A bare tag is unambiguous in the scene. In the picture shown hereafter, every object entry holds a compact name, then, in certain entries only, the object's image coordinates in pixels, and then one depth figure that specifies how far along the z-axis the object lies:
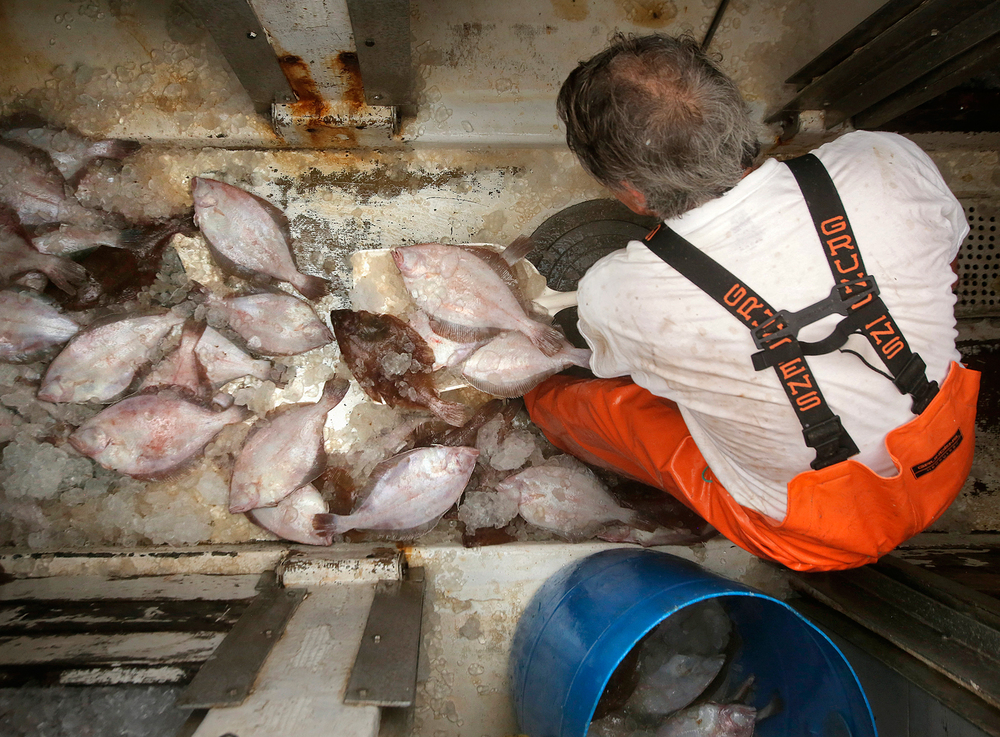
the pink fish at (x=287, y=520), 2.69
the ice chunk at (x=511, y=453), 2.81
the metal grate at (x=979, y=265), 3.03
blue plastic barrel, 1.94
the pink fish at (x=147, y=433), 2.58
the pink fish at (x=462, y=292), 2.59
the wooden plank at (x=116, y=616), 2.07
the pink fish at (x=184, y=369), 2.66
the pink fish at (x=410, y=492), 2.62
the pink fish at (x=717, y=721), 2.28
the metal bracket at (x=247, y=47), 1.90
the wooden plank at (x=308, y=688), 1.66
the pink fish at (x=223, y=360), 2.67
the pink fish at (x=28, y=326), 2.56
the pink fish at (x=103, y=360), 2.56
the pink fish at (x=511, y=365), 2.64
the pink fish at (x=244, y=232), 2.63
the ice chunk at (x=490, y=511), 2.71
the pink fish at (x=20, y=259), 2.61
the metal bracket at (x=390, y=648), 1.79
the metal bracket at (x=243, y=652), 1.72
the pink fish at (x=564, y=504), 2.69
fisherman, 1.50
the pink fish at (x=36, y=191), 2.63
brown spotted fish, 2.70
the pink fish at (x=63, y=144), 2.67
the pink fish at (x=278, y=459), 2.63
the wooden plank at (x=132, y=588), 2.36
